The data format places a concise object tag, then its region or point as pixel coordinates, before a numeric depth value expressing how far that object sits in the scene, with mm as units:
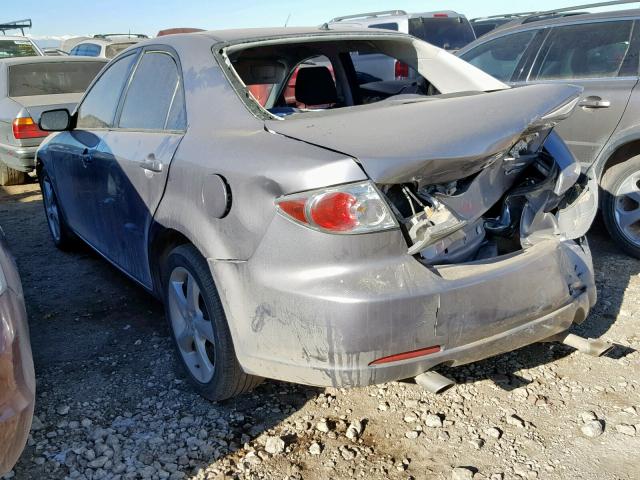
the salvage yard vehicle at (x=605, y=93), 4438
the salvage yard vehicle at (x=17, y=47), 11883
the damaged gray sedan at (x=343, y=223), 2217
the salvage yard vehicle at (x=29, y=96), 7496
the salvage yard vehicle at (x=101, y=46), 12680
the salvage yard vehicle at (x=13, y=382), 1950
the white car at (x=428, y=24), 10734
